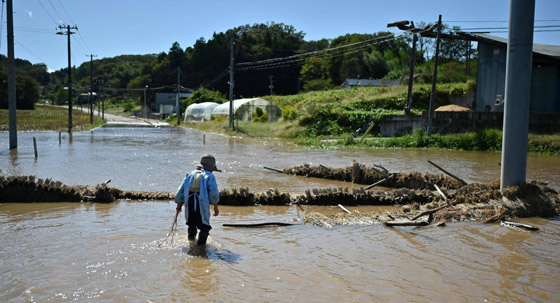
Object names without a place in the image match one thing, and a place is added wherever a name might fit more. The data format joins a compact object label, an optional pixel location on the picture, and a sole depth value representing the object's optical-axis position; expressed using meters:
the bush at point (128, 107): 105.81
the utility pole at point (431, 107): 27.09
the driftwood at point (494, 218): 8.98
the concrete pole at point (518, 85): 9.49
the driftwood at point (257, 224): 8.52
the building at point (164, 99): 104.75
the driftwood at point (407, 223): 8.45
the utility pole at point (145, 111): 94.94
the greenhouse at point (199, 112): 64.44
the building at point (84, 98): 130.48
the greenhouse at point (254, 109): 48.44
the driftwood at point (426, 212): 8.45
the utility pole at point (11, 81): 23.89
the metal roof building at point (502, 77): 29.08
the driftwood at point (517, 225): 8.32
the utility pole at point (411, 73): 29.12
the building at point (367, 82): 56.29
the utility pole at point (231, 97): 42.72
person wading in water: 6.76
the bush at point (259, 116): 48.31
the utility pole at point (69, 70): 43.75
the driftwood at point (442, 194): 10.17
